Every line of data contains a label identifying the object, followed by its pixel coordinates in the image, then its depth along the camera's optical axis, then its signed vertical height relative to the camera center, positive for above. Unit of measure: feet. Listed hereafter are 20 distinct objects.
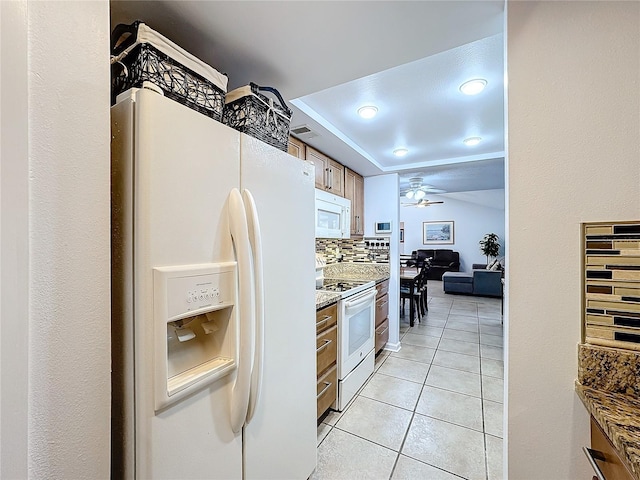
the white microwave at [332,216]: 8.39 +0.85
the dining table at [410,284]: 14.32 -2.29
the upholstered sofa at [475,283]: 21.18 -3.39
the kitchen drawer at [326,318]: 6.04 -1.80
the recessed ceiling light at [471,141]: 8.82 +3.31
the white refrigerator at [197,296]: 2.60 -0.61
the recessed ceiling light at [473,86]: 5.63 +3.28
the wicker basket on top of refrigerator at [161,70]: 2.89 +1.95
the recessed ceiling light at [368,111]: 6.74 +3.28
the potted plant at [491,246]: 25.53 -0.47
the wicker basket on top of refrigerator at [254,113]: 3.88 +1.89
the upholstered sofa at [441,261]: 29.48 -2.17
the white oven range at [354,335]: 7.13 -2.73
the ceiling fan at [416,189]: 15.33 +3.16
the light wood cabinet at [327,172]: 8.48 +2.36
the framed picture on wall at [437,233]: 30.48 +0.90
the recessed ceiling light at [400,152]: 9.75 +3.26
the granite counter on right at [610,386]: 2.36 -1.49
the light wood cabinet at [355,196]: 10.77 +1.84
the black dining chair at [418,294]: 14.89 -2.98
